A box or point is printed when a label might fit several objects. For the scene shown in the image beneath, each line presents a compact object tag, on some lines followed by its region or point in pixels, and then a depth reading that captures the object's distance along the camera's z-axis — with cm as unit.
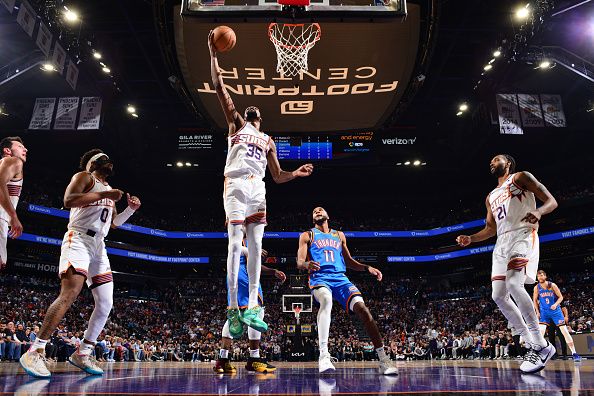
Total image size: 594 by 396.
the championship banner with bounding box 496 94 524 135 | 2027
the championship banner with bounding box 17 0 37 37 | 1362
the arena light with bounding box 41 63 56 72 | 1630
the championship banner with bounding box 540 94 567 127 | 2072
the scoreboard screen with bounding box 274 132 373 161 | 2203
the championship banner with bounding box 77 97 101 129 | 1998
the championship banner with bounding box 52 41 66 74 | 1619
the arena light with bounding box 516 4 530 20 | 1523
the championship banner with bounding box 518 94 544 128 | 2059
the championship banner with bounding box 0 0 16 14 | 1279
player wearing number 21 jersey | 464
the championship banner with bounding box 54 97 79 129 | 2000
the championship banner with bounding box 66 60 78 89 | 1745
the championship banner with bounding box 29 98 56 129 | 1988
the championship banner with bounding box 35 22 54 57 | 1494
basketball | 457
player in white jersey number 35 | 421
